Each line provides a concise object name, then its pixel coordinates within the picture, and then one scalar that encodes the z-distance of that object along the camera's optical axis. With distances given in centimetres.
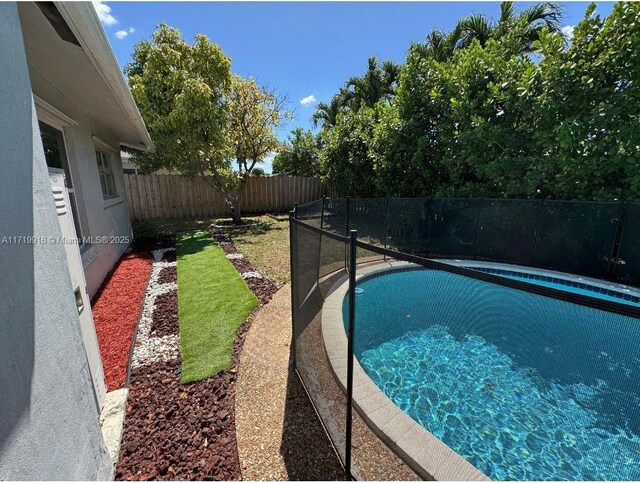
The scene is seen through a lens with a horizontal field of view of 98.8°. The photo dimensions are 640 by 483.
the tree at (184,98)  944
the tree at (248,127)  1218
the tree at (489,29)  950
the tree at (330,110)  1902
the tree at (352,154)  1134
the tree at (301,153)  1928
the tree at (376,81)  1553
